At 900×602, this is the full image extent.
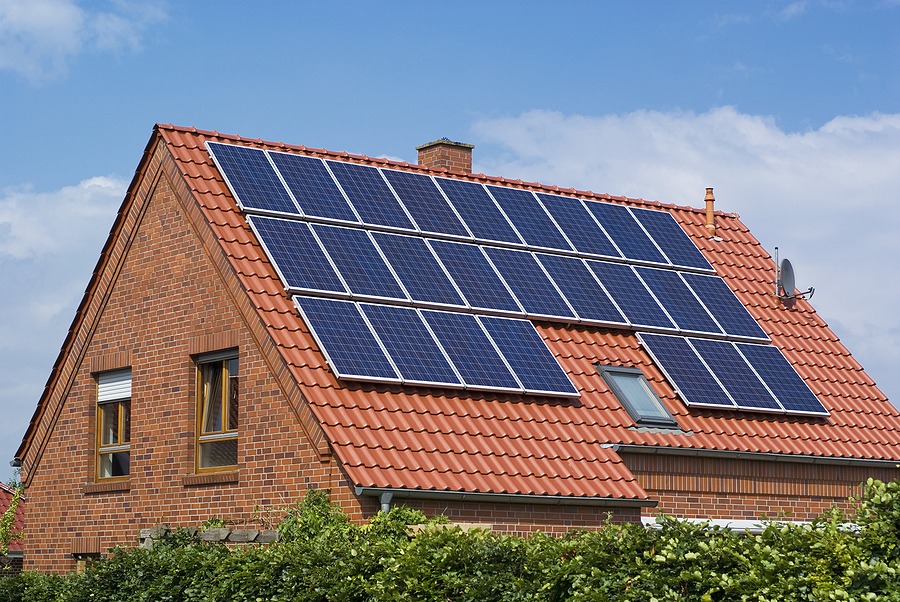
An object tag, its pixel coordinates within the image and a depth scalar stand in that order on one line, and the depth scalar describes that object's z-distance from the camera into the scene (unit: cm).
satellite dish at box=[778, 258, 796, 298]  2355
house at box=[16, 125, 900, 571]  1645
